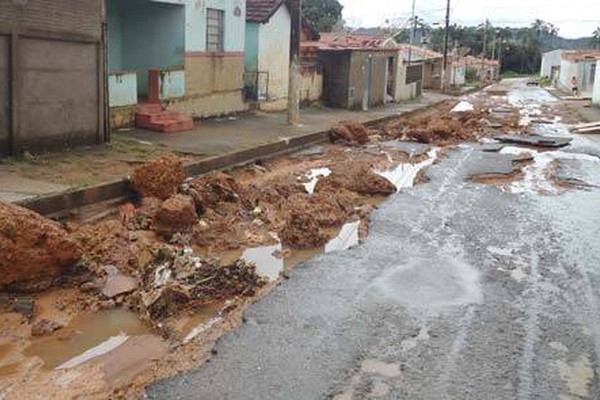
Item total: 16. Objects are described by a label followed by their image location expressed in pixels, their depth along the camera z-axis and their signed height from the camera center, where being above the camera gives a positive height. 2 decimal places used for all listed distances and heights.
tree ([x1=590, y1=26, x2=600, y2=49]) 108.29 +7.90
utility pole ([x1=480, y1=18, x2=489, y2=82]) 83.69 +3.61
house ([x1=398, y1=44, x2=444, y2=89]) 52.85 +1.12
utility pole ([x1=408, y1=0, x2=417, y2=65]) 42.01 +4.10
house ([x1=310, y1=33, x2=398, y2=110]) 28.39 +0.22
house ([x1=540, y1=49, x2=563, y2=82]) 80.38 +2.76
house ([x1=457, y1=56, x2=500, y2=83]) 79.38 +1.79
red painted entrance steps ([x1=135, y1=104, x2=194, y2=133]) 16.20 -1.21
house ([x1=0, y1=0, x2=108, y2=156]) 10.82 -0.18
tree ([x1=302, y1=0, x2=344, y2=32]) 62.31 +6.11
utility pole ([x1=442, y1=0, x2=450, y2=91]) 53.70 +2.02
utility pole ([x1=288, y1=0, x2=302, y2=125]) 19.61 +0.27
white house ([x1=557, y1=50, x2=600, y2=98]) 53.72 +1.49
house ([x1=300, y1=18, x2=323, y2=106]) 27.41 +0.03
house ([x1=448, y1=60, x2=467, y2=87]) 64.02 +0.87
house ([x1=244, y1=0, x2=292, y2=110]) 23.25 +0.74
